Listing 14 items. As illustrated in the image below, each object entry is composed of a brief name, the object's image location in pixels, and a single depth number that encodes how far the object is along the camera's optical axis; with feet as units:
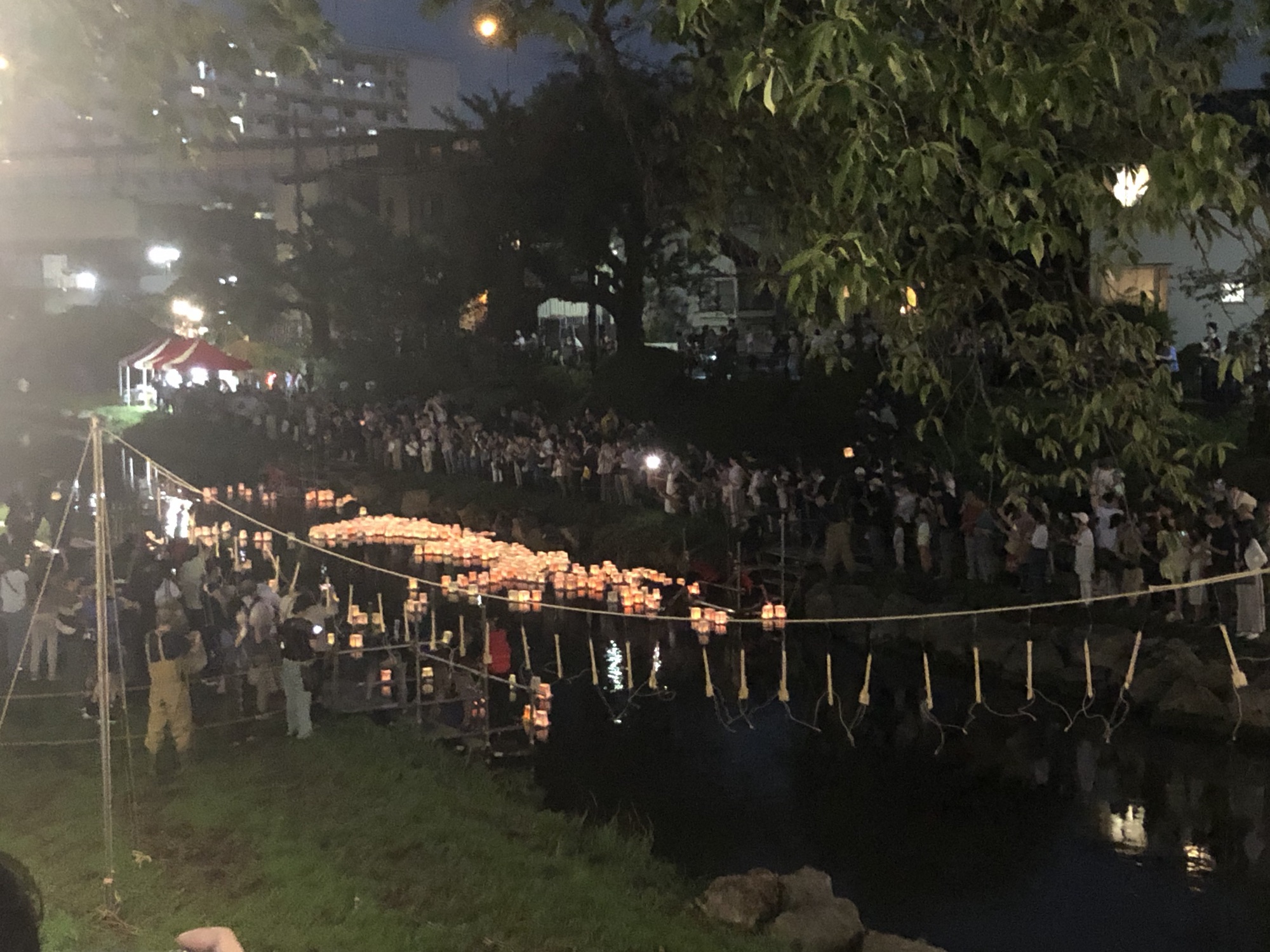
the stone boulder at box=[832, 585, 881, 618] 52.24
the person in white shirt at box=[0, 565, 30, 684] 41.34
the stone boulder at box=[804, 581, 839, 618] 53.36
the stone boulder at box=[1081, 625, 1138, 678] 43.45
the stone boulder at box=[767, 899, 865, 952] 25.22
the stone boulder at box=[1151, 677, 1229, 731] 40.06
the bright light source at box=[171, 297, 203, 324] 140.93
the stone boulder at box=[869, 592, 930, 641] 50.34
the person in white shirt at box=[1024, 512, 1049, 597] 46.55
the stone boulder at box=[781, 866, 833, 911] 26.66
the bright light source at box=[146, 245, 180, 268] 173.78
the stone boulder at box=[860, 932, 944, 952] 25.04
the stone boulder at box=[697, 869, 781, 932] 26.02
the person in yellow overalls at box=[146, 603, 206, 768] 32.37
